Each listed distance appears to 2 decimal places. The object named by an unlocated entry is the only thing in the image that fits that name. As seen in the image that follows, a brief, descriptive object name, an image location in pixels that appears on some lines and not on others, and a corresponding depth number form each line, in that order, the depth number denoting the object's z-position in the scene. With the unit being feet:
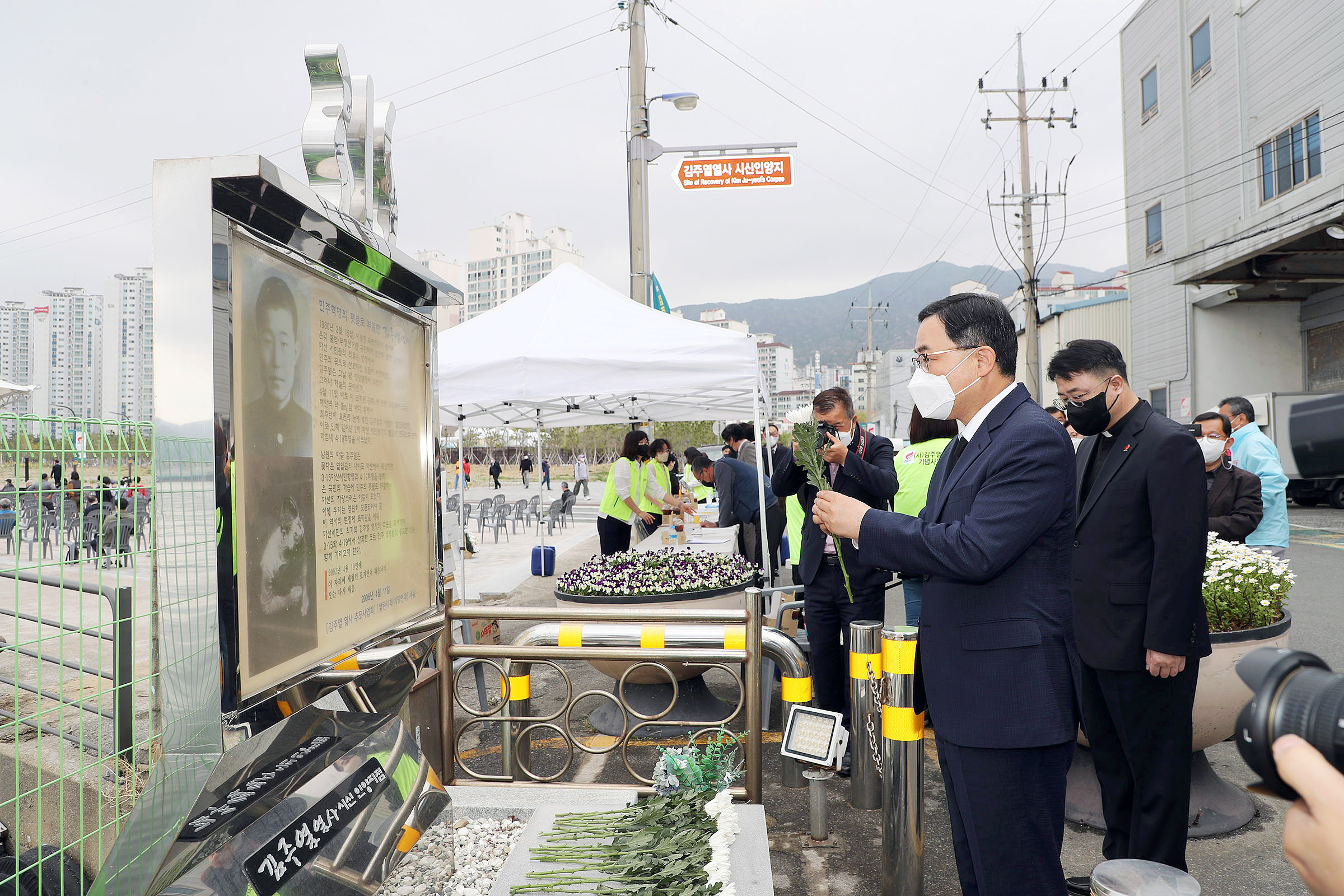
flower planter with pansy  16.17
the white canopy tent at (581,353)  20.20
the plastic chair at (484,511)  50.19
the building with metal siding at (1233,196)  50.47
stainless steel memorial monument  4.96
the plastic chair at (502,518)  51.96
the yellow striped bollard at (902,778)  9.09
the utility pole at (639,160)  33.96
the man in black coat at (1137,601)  8.73
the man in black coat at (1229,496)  16.53
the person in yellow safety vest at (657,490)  29.17
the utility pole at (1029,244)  70.90
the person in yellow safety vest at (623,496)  28.14
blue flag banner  38.34
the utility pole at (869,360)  180.04
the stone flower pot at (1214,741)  10.75
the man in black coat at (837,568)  13.66
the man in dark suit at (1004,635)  6.69
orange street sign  30.83
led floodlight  9.93
